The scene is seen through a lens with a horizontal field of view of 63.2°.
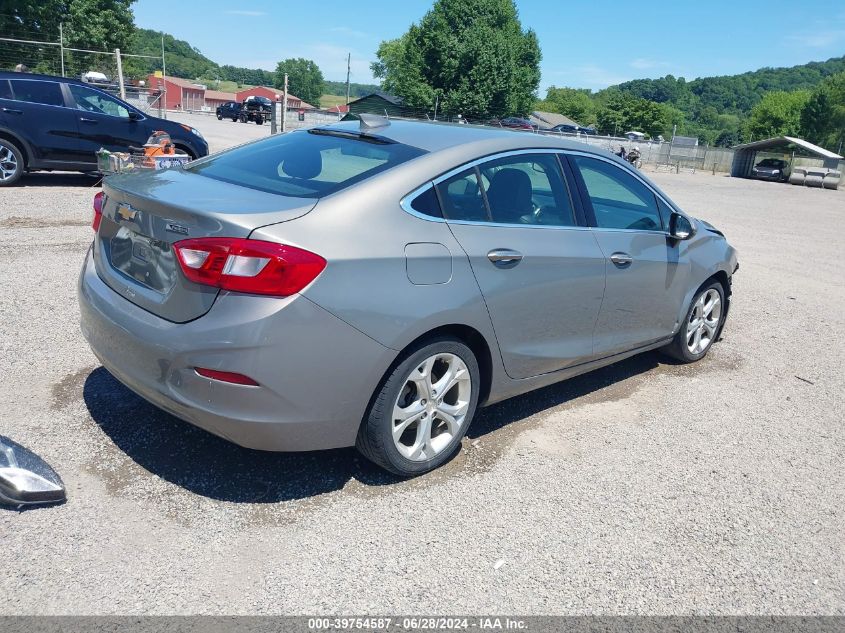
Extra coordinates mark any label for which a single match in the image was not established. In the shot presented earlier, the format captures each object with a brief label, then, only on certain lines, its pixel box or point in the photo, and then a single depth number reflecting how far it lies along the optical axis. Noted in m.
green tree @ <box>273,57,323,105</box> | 141.12
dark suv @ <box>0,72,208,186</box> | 10.65
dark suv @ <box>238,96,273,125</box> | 46.44
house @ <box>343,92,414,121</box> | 61.55
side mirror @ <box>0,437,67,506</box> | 2.86
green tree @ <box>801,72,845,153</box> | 95.81
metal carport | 43.41
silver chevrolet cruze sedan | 2.74
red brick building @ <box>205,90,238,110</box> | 96.80
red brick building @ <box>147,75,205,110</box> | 79.61
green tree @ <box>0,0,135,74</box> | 43.00
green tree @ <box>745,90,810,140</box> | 110.12
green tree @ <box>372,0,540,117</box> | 63.31
